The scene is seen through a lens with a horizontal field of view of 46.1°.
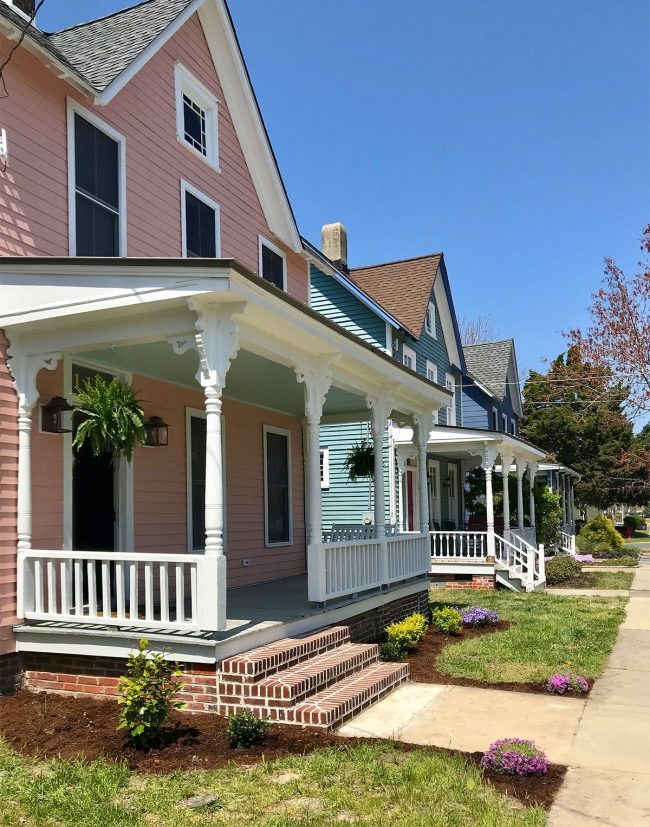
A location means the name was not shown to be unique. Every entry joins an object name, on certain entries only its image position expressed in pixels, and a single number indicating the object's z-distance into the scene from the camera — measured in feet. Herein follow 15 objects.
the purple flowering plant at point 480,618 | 37.42
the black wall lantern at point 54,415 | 24.47
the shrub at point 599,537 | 99.33
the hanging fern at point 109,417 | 22.74
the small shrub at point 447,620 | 36.17
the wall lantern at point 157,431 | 26.73
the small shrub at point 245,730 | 18.76
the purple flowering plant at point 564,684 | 25.31
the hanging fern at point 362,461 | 44.09
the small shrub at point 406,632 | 31.40
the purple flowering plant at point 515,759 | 16.98
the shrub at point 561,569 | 62.95
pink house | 21.85
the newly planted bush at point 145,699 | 18.60
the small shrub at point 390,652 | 29.27
